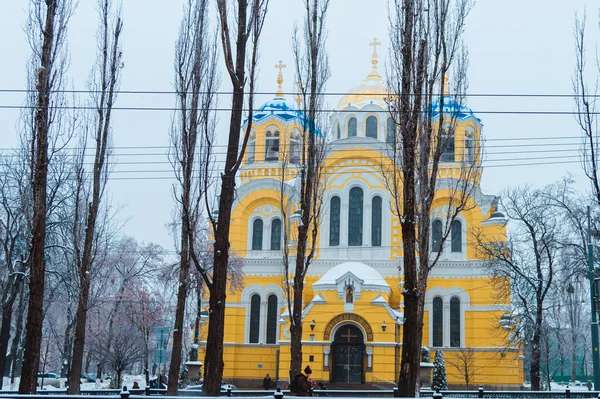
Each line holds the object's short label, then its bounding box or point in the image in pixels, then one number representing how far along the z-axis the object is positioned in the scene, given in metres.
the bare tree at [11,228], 26.98
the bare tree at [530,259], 28.97
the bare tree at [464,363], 35.12
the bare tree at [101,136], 21.14
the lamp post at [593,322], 21.83
